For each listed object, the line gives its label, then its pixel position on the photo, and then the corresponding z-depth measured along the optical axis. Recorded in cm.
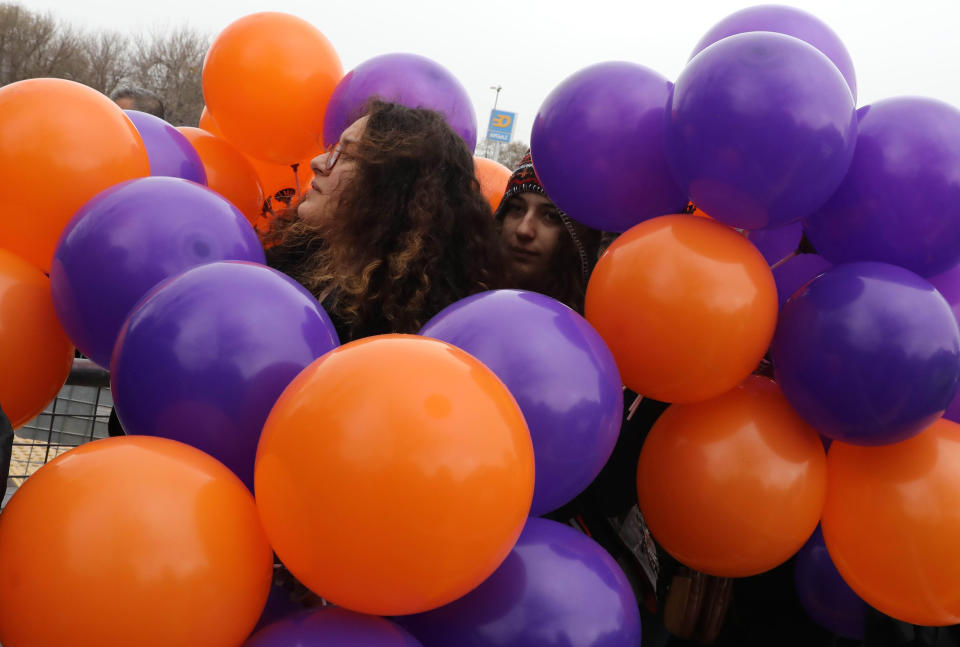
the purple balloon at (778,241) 201
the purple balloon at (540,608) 127
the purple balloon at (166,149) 238
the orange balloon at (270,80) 295
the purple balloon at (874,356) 145
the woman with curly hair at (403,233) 206
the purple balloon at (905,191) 154
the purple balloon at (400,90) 278
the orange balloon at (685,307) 151
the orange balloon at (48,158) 180
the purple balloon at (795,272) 192
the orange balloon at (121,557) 102
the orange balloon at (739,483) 158
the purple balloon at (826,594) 204
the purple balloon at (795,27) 185
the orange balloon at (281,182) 351
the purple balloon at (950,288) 177
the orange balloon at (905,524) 155
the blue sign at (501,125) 2959
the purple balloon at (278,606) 135
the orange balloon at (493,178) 324
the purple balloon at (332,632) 115
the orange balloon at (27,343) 167
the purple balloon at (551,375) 139
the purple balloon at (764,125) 146
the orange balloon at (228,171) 308
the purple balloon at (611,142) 174
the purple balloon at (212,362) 137
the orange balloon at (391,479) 107
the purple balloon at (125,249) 164
